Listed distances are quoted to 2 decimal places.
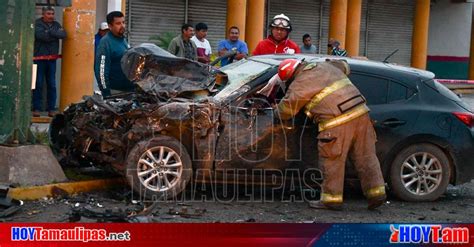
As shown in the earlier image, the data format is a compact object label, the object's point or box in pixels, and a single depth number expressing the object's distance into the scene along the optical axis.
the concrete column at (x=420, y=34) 24.06
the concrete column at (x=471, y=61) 28.06
